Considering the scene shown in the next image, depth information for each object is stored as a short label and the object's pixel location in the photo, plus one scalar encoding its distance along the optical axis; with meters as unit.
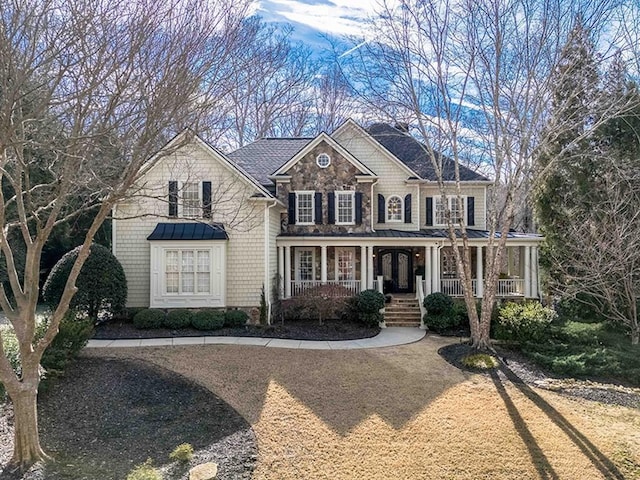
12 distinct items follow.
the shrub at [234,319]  13.80
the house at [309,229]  14.27
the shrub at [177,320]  13.37
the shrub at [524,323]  12.27
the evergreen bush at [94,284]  12.36
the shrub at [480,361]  10.37
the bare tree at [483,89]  10.85
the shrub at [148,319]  13.25
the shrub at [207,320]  13.34
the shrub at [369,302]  14.80
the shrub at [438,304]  14.70
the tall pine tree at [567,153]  10.89
